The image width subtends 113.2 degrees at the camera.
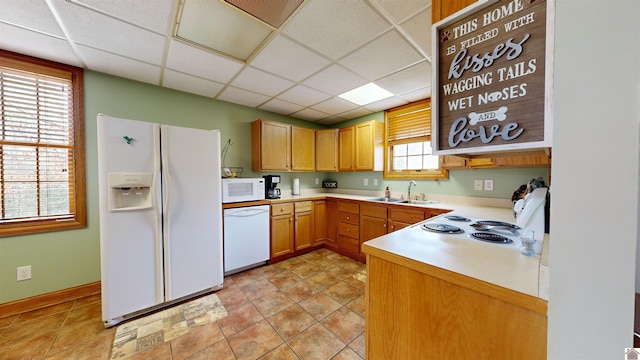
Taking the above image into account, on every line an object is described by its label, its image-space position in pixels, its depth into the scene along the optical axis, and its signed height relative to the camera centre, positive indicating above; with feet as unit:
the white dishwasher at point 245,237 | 8.48 -2.60
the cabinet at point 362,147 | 11.16 +1.64
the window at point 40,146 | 6.23 +0.93
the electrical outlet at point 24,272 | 6.34 -2.94
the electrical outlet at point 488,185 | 8.14 -0.32
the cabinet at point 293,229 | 9.94 -2.62
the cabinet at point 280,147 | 10.54 +1.58
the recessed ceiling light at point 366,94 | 8.75 +3.66
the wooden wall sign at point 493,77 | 2.07 +1.12
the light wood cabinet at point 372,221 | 9.32 -2.02
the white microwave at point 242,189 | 8.56 -0.57
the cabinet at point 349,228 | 10.29 -2.60
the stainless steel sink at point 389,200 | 10.24 -1.15
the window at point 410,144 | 9.91 +1.70
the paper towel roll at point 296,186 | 12.62 -0.58
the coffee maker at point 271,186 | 10.69 -0.53
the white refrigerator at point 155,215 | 5.68 -1.17
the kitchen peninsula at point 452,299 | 2.06 -1.44
